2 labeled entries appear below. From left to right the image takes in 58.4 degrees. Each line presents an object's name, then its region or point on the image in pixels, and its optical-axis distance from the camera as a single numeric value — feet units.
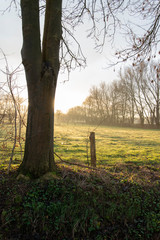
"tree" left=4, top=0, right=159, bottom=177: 11.03
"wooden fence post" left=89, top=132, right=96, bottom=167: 18.43
